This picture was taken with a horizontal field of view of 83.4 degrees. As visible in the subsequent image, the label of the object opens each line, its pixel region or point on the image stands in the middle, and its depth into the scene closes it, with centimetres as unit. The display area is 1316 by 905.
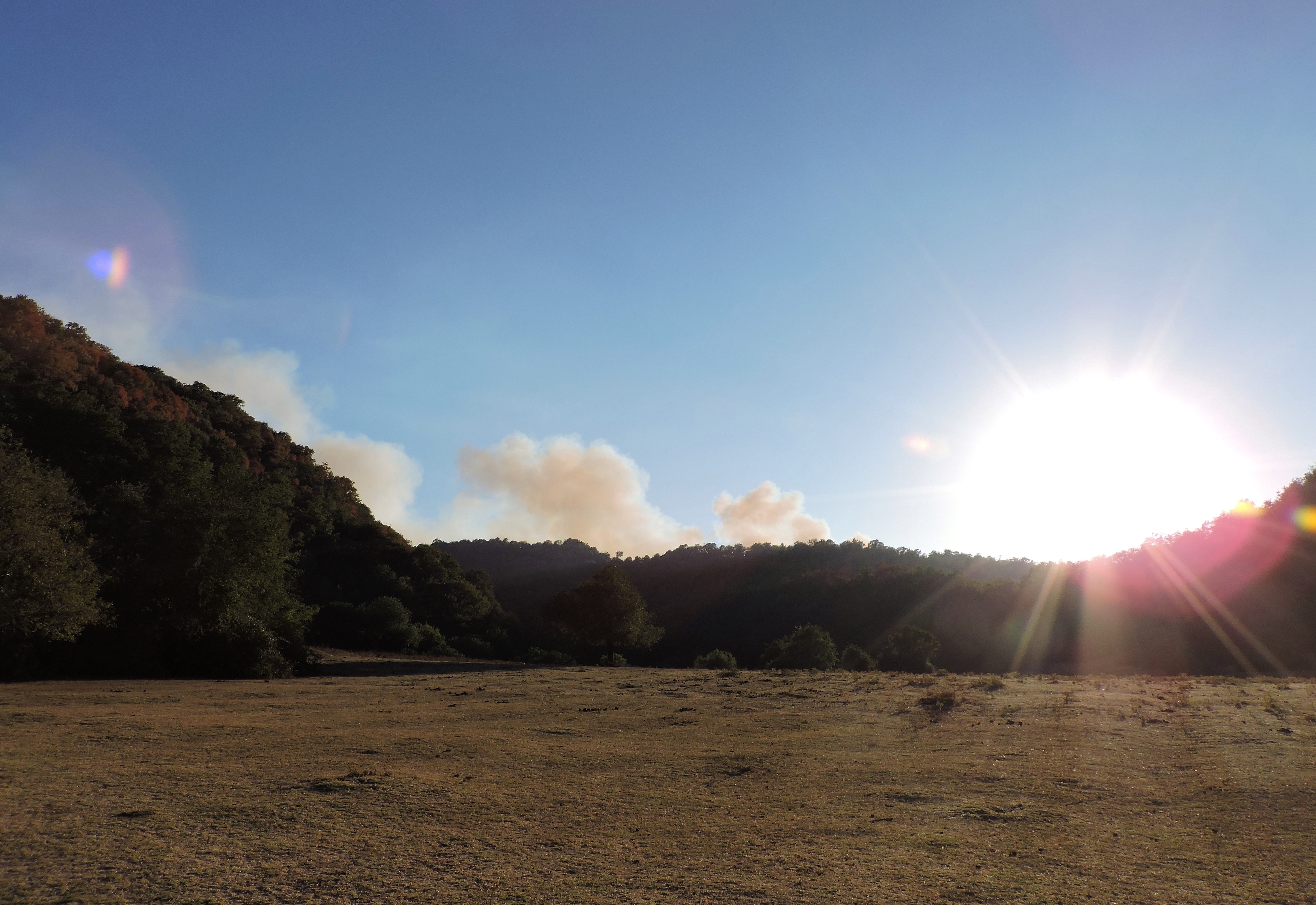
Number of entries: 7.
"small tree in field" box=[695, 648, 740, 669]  4072
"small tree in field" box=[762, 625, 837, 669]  4047
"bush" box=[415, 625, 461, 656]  5122
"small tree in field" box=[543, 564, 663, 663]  4903
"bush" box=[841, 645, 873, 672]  4019
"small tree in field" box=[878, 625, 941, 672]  3900
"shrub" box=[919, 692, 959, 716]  1602
